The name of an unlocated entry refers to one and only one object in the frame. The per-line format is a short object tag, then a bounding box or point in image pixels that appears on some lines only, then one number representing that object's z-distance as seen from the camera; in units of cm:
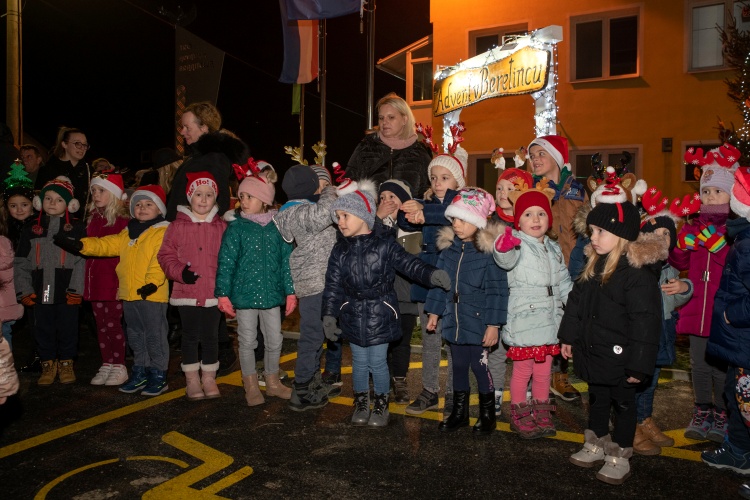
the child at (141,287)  624
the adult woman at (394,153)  645
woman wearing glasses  814
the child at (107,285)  661
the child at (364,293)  525
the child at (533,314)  498
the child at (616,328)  414
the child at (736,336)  423
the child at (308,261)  571
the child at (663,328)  471
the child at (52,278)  669
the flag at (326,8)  1101
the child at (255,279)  581
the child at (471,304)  499
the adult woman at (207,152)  664
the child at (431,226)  552
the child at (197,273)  598
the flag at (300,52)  1355
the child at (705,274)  504
